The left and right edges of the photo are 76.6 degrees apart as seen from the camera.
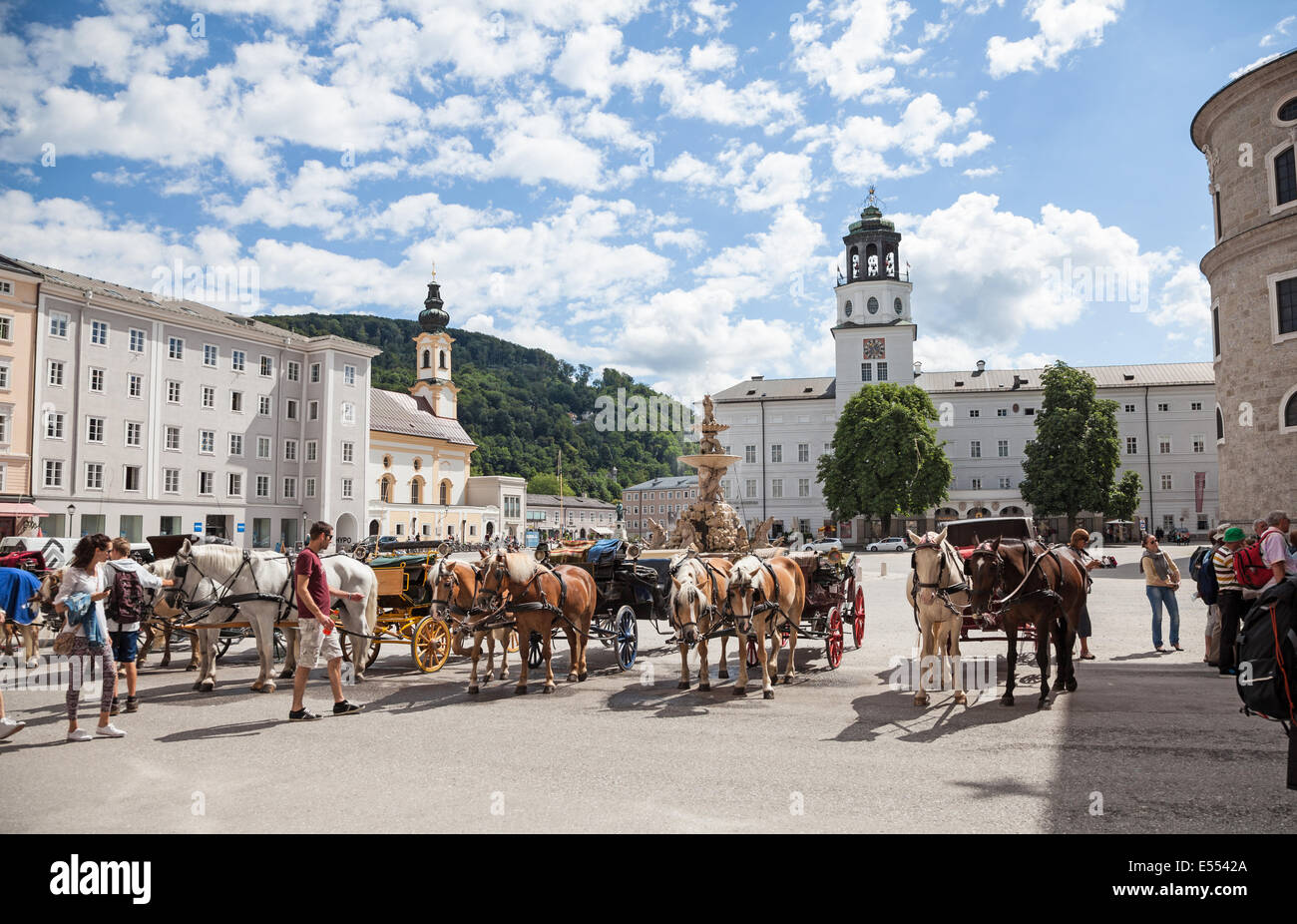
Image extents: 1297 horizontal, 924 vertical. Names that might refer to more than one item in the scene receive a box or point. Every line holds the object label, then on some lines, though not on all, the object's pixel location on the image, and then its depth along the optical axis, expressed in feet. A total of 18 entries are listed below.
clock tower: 271.49
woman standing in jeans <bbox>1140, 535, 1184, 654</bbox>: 42.98
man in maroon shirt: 27.50
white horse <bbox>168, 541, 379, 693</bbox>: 33.94
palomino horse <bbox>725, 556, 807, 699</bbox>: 33.22
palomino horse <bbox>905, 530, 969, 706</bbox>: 30.50
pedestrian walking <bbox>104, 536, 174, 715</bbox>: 27.45
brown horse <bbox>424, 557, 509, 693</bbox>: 37.88
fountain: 72.28
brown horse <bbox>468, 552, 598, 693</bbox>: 33.58
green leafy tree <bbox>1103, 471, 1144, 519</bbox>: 211.20
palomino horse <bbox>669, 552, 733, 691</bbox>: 31.58
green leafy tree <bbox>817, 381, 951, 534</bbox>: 206.18
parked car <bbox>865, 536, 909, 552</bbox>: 198.31
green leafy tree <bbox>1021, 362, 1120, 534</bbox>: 208.03
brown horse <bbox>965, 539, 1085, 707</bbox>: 30.66
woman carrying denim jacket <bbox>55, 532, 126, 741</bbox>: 25.23
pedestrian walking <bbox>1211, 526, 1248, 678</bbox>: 31.65
